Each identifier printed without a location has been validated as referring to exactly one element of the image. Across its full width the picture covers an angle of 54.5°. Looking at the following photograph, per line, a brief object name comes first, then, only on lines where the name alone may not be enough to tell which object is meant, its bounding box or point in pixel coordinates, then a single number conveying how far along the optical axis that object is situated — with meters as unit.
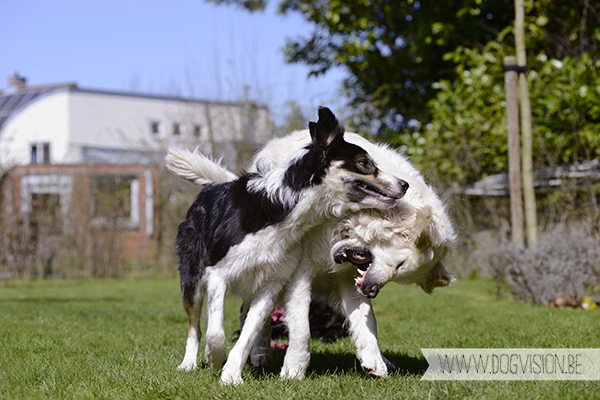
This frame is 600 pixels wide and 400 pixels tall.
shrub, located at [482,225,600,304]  7.54
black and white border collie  3.93
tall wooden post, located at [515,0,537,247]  8.57
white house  29.67
